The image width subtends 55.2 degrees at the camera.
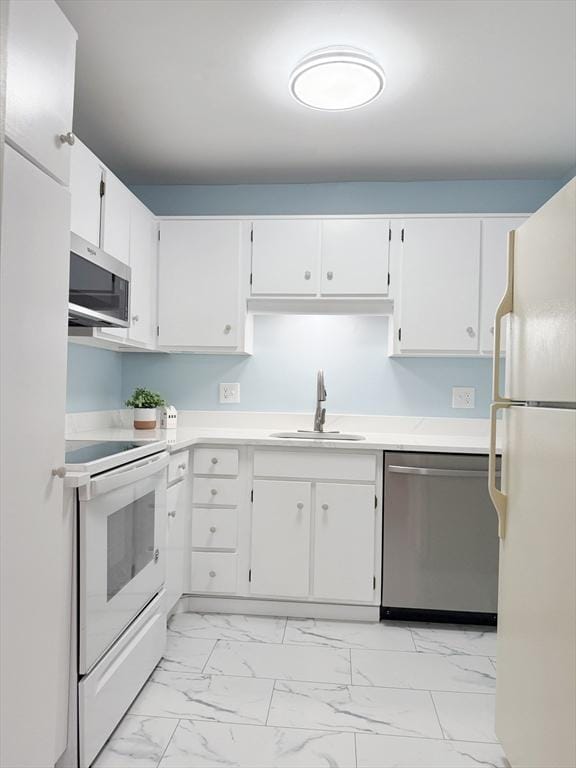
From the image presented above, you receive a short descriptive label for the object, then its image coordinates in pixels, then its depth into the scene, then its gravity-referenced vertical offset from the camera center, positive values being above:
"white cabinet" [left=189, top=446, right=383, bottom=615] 2.76 -0.69
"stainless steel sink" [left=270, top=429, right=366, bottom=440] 3.17 -0.26
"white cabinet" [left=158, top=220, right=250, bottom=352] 3.12 +0.59
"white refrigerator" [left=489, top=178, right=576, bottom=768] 1.27 -0.27
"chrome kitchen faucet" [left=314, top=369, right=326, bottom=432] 3.16 -0.06
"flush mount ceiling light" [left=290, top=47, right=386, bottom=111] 2.06 +1.22
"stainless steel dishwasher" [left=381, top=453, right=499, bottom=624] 2.68 -0.71
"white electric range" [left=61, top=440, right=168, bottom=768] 1.57 -0.65
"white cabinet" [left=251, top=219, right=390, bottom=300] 3.05 +0.74
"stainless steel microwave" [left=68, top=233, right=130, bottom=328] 1.92 +0.37
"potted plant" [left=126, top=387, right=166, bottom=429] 3.02 -0.12
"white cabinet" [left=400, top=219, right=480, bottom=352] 3.01 +0.60
